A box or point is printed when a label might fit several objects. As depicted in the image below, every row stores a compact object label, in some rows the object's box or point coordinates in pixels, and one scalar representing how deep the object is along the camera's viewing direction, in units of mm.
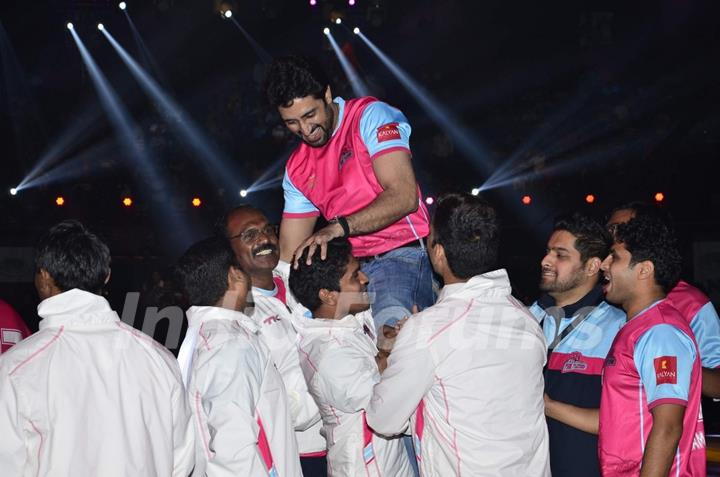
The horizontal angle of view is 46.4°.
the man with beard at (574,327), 3607
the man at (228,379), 3244
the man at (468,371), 3092
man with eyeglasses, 4125
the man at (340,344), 3643
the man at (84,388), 2869
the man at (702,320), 3908
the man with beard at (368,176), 3713
